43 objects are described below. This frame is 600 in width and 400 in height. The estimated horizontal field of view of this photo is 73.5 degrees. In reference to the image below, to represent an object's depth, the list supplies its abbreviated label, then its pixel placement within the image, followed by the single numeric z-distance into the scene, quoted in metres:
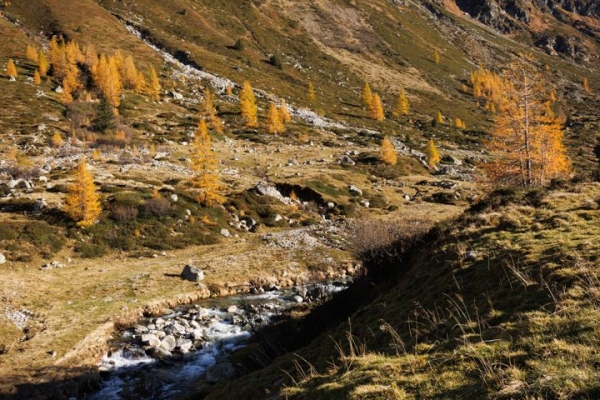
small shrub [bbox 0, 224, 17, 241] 32.45
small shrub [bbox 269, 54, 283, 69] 155.50
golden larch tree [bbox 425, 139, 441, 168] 84.06
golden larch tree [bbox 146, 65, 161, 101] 103.68
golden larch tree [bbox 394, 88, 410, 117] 141.12
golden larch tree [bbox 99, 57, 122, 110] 90.50
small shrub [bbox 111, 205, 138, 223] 39.31
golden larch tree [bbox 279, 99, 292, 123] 102.91
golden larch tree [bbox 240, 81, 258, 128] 96.69
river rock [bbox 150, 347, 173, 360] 20.11
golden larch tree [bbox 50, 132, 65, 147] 65.00
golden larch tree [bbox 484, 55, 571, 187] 33.50
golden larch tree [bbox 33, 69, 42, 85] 93.06
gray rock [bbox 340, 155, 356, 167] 75.97
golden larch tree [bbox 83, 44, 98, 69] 105.38
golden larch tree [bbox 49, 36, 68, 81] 99.69
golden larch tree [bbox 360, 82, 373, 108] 138.00
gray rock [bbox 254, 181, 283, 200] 52.31
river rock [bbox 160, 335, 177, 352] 20.84
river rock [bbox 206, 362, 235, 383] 16.48
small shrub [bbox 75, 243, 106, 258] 34.12
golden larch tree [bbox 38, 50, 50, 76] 99.50
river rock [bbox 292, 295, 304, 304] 27.00
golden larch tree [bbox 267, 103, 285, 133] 92.31
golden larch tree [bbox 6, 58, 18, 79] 91.94
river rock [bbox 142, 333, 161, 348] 20.95
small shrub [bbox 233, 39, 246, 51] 154.88
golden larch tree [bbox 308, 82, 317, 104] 130.00
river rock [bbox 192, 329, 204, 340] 22.17
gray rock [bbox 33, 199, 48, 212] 38.17
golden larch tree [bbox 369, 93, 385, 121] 127.81
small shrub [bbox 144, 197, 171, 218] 41.31
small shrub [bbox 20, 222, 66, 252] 33.34
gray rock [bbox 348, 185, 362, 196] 59.90
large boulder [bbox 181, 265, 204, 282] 30.16
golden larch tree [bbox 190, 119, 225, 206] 46.06
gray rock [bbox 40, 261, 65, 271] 30.38
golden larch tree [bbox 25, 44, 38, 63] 106.48
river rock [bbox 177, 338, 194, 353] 20.83
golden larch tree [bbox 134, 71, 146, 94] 104.38
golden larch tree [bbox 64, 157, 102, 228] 36.66
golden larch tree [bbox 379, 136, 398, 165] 77.88
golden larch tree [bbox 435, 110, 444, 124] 140.05
